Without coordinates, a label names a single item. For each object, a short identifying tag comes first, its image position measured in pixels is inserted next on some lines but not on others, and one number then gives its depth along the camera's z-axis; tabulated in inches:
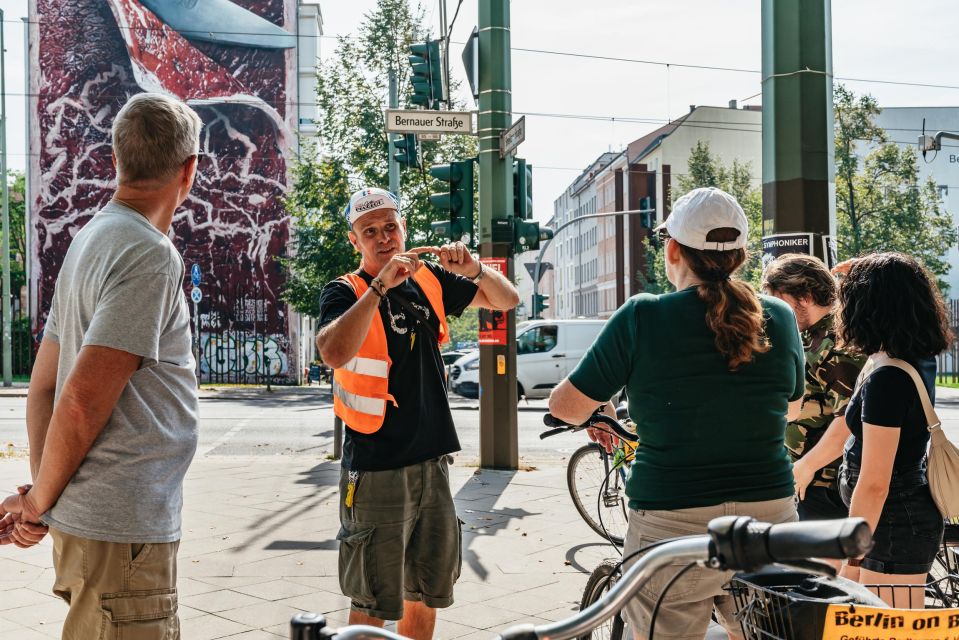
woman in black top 116.0
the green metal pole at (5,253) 1130.7
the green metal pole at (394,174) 803.6
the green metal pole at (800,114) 213.5
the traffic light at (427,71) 459.8
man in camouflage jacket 151.4
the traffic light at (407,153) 515.0
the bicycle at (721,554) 50.4
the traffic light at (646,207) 1152.9
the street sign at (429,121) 400.2
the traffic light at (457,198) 416.0
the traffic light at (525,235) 410.6
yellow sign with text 70.1
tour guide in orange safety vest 135.6
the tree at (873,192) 1256.8
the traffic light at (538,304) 917.5
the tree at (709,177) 1822.1
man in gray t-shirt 89.6
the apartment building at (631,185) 2645.2
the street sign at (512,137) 375.6
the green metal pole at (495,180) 405.1
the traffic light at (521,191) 415.8
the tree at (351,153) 994.7
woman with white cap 101.3
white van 912.9
